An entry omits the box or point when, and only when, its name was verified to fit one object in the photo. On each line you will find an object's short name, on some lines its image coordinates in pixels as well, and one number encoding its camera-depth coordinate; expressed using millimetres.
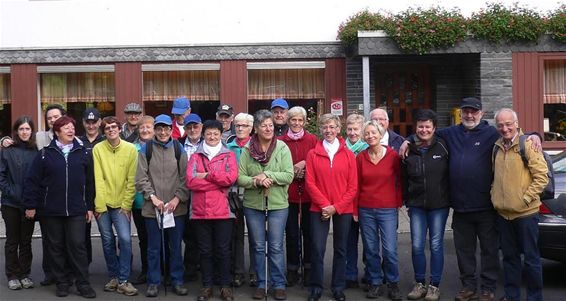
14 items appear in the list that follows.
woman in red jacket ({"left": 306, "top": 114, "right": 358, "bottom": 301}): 7082
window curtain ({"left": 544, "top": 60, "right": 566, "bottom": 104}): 13953
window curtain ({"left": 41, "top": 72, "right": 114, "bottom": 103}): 14727
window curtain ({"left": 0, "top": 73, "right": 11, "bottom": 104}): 14859
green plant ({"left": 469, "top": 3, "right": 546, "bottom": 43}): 13180
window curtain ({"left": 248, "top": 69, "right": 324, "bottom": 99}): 14609
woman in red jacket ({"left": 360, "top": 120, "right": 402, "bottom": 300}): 7199
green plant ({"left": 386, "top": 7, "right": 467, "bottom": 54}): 13094
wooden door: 14859
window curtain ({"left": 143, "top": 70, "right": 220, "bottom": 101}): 14625
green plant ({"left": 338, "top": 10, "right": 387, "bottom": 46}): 13445
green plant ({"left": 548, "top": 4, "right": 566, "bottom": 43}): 13219
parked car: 7059
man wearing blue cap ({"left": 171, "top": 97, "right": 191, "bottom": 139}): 8688
